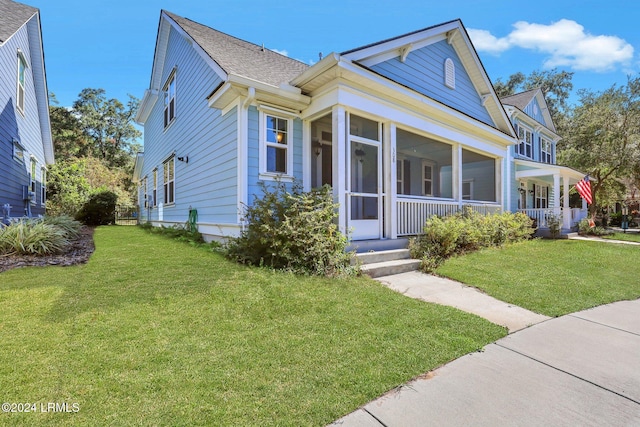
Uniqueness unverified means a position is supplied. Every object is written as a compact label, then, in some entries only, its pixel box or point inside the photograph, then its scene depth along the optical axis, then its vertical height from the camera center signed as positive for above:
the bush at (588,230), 13.77 -0.56
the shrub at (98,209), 15.66 +0.41
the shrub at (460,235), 6.61 -0.44
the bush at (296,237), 4.92 -0.32
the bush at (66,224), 8.38 -0.19
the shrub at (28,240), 5.96 -0.45
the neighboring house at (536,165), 14.16 +2.46
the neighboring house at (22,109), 9.12 +3.81
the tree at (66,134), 28.27 +7.61
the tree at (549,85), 30.02 +12.92
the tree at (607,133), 16.91 +4.75
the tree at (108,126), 31.03 +9.30
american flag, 13.04 +1.21
